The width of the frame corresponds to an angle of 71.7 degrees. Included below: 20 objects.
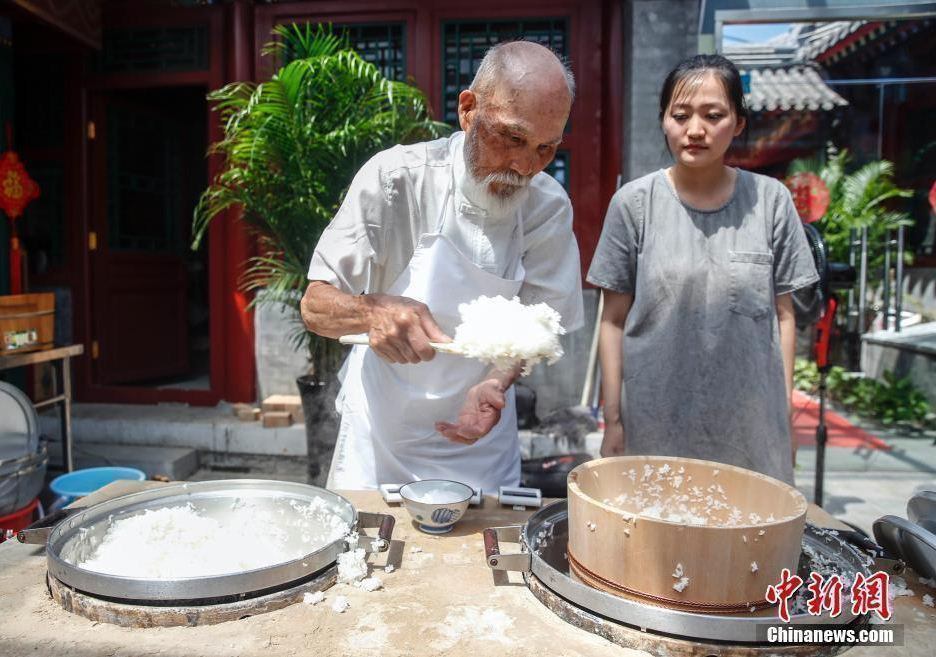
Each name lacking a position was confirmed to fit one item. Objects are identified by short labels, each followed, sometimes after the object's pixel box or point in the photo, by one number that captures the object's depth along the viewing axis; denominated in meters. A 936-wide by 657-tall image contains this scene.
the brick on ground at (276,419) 5.41
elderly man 1.72
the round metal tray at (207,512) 1.14
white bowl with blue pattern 1.51
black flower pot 4.54
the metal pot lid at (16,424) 3.23
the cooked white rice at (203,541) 1.33
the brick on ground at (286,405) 5.49
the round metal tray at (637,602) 1.06
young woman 2.15
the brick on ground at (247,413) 5.57
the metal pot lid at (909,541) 1.28
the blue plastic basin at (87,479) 3.81
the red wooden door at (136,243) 6.18
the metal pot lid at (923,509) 1.42
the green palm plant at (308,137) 4.07
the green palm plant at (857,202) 7.76
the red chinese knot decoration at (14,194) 5.02
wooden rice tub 1.10
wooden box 3.85
